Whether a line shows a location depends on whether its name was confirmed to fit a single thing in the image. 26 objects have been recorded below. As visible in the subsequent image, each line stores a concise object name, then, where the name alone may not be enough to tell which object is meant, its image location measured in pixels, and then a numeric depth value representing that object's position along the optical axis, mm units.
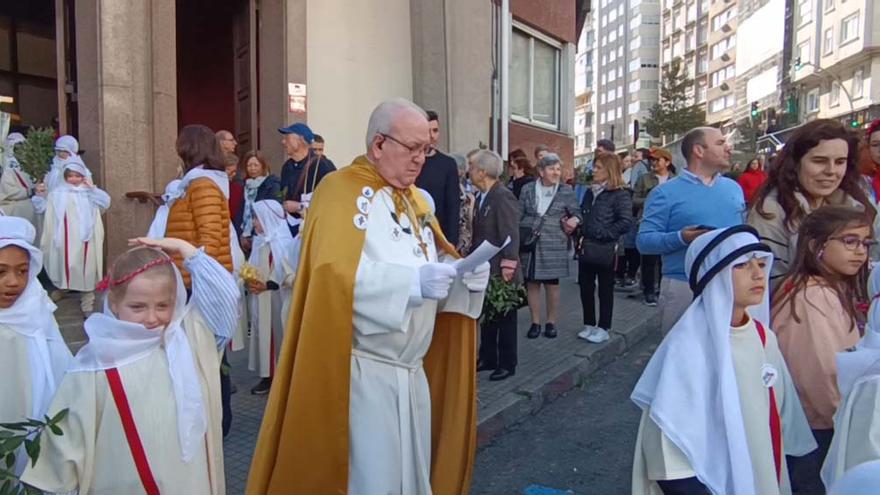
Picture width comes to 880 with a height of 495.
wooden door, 9227
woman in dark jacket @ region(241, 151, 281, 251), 6242
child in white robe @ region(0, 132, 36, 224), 7348
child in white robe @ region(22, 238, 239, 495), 2223
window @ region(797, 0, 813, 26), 61312
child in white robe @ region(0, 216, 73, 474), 2482
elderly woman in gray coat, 7043
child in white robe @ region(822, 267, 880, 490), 2236
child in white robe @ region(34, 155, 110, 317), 6781
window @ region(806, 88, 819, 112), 60812
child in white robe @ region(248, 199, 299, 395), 5492
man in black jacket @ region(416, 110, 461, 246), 5277
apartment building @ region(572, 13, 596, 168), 123500
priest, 2693
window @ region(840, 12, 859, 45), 52828
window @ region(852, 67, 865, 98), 52844
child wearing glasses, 3252
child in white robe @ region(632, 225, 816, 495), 2578
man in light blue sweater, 4070
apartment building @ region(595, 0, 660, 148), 106375
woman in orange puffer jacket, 4223
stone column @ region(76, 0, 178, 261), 7137
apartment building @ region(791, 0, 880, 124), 50844
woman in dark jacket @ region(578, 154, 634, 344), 7016
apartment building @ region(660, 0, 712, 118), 88125
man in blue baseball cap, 5559
